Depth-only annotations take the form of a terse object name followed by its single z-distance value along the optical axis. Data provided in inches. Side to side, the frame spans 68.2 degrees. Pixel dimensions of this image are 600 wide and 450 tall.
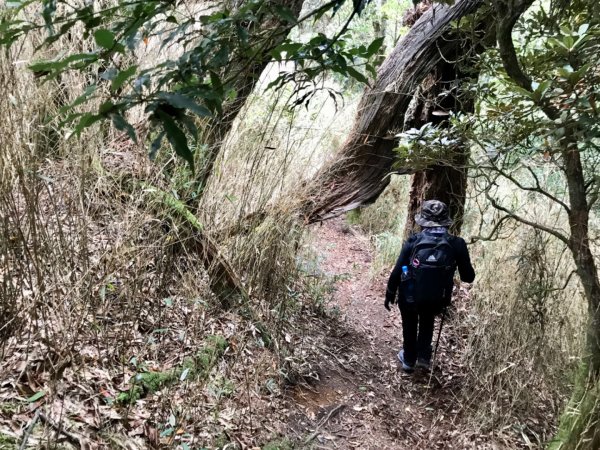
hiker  135.0
